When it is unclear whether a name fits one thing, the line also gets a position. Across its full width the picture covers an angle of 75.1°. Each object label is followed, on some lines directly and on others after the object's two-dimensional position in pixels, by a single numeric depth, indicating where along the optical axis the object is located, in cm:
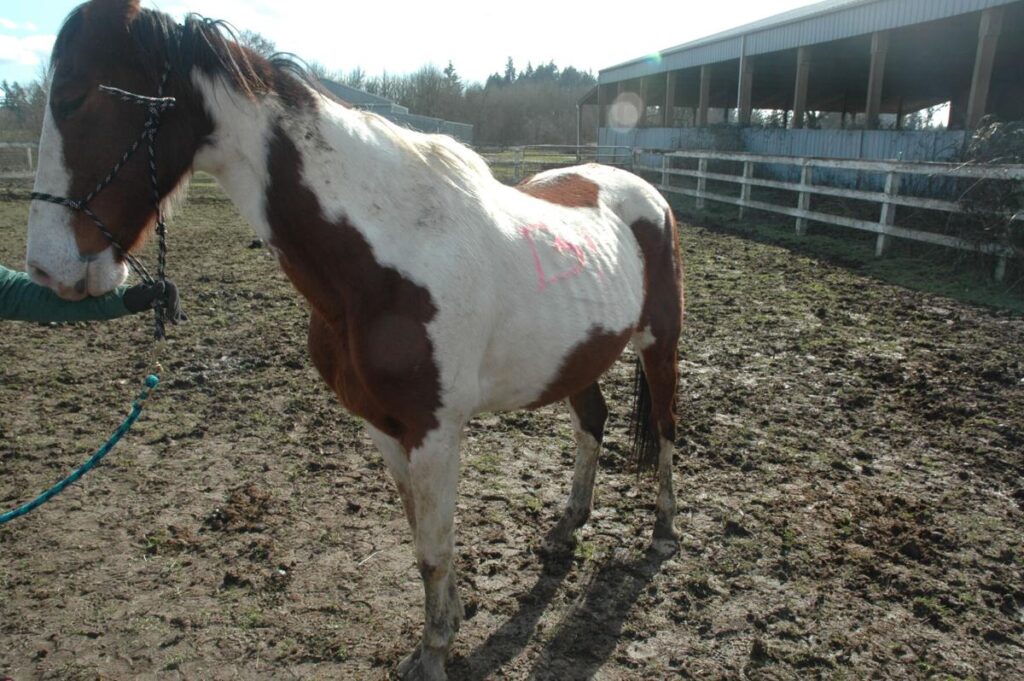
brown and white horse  172
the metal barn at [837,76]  1237
